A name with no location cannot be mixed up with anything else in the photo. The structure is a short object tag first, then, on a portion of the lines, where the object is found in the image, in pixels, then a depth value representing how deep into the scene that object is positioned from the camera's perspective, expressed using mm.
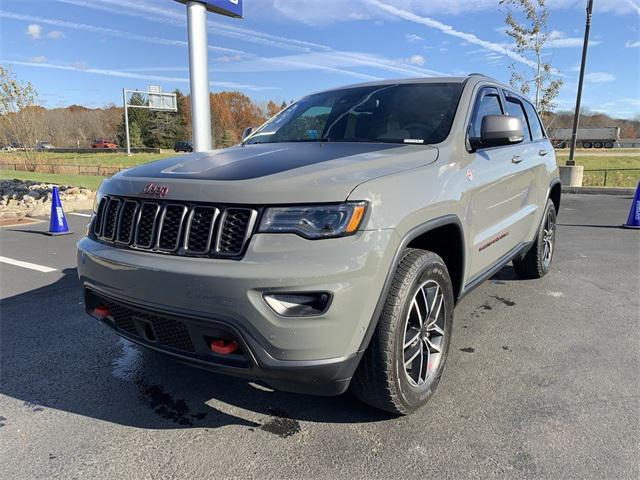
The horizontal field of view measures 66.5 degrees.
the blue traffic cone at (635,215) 8523
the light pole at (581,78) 15234
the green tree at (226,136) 79888
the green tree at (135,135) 81312
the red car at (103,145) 86312
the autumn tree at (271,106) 95050
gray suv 2090
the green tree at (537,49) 17156
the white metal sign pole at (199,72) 10352
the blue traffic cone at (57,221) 8766
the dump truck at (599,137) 69006
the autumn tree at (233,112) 97375
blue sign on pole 10623
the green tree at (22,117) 24734
